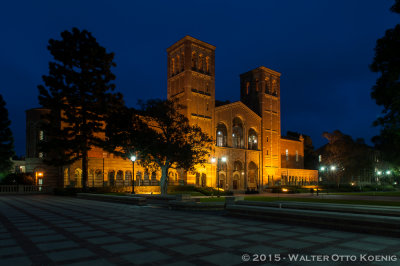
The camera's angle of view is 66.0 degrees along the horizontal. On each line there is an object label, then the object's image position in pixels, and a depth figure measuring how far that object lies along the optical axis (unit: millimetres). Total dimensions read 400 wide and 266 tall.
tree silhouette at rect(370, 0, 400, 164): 17141
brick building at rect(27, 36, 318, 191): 43750
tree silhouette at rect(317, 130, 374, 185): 64375
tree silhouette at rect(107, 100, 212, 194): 31766
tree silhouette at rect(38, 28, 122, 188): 32844
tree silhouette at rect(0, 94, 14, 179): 42656
